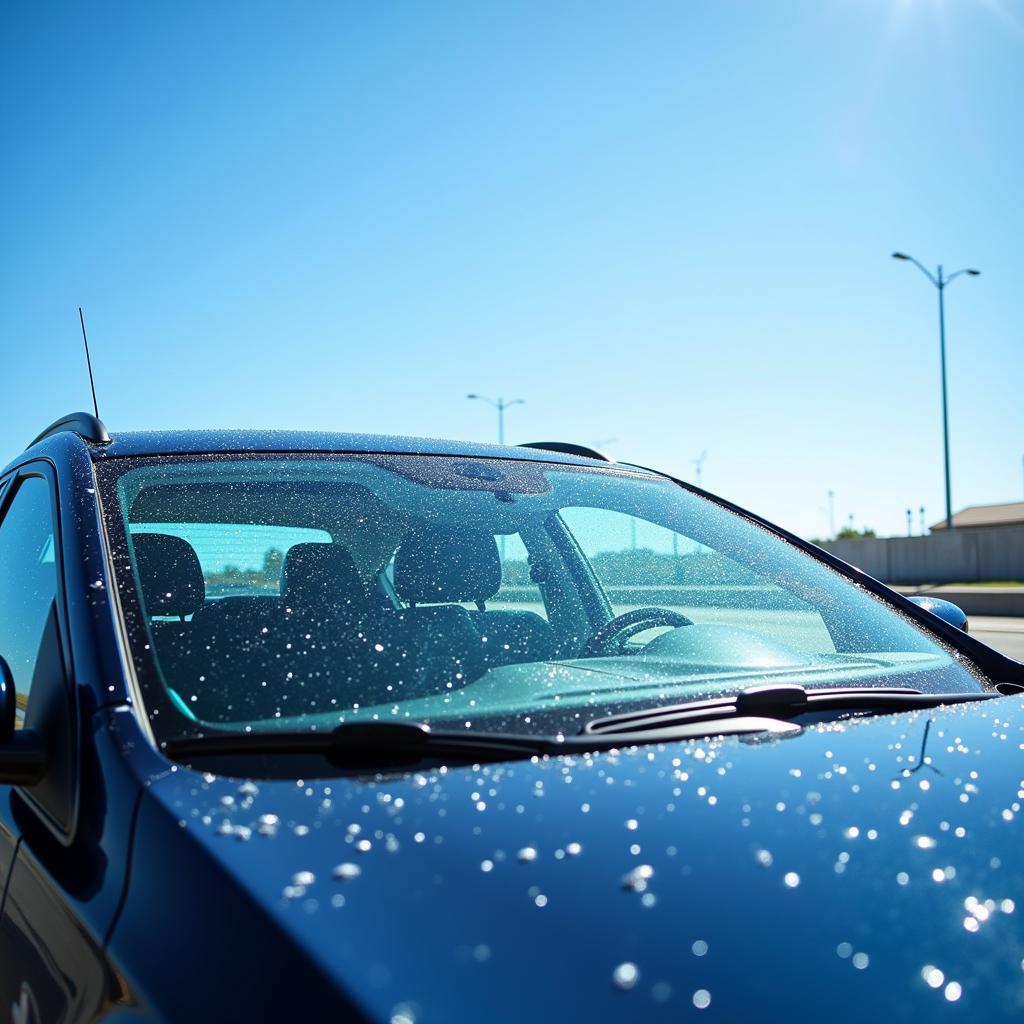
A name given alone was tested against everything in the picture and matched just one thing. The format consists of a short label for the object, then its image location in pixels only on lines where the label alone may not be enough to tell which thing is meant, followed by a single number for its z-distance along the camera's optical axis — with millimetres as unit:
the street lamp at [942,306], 33125
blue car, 967
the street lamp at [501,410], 43562
